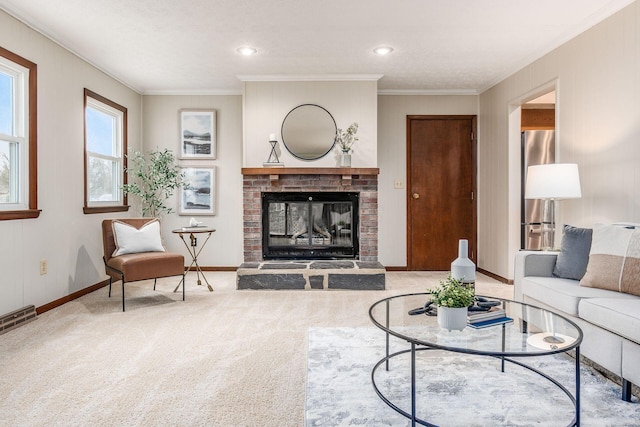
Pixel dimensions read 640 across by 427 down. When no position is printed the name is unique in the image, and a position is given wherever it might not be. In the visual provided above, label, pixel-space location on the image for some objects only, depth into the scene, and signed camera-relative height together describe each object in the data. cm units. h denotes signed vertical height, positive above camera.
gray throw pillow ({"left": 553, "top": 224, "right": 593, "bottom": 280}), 284 -29
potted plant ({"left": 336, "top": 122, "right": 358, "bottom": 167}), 508 +82
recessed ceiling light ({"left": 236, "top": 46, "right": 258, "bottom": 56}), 415 +155
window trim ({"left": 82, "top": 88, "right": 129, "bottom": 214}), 437 +56
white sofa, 196 -53
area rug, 185 -87
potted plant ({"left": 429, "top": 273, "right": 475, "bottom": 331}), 194 -42
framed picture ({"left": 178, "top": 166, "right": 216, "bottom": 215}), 571 +25
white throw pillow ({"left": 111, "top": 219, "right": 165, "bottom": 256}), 409 -27
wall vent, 310 -79
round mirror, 518 +94
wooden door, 577 +30
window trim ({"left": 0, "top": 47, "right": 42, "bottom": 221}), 348 +56
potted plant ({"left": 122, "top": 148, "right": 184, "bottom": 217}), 517 +40
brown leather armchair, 376 -47
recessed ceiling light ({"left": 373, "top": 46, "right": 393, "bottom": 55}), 416 +155
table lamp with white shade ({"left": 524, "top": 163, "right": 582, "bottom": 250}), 327 +21
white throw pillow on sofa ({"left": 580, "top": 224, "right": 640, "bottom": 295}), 242 -29
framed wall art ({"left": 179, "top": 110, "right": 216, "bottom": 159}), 570 +100
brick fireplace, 524 +20
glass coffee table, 172 -54
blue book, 201 -52
